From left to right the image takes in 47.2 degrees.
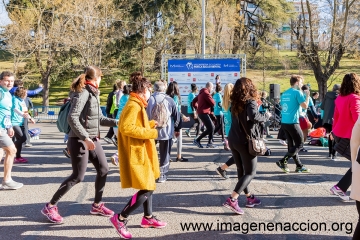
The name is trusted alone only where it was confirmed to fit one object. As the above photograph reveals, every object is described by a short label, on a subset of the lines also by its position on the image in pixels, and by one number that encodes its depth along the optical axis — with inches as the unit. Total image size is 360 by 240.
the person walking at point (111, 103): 418.9
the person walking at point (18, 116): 328.8
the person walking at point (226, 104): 276.3
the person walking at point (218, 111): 465.4
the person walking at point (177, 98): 347.6
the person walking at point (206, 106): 415.2
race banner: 716.0
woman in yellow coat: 167.9
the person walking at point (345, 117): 215.6
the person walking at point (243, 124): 203.5
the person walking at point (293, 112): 291.6
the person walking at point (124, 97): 345.1
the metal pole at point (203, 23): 808.3
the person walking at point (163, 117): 266.1
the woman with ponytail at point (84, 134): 184.7
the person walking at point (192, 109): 481.7
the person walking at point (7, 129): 248.1
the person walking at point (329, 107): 326.3
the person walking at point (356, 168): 126.2
